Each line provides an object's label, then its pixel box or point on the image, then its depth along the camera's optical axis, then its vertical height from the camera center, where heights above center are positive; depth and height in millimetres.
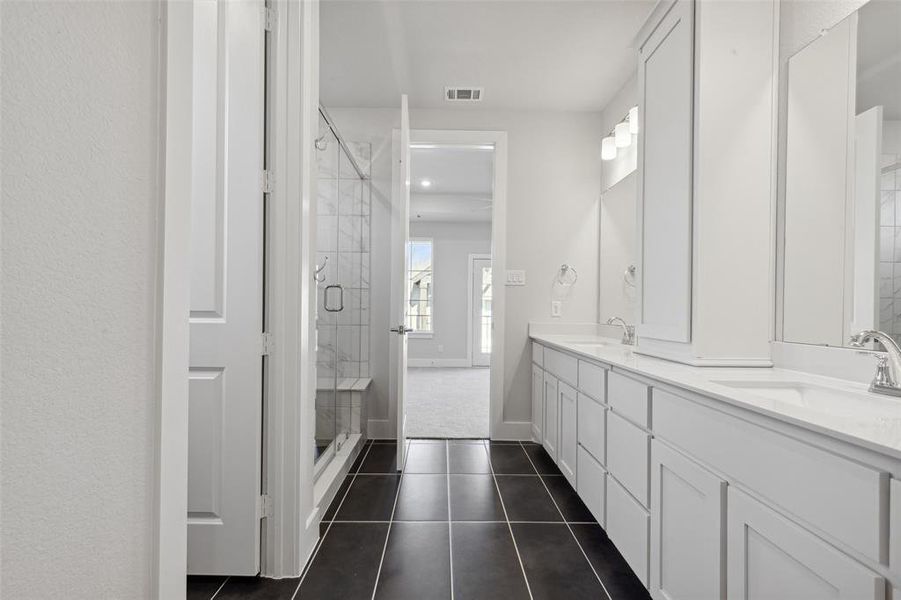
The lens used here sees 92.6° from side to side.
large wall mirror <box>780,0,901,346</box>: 1214 +384
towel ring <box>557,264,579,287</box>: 3373 +200
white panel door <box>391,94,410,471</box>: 2596 +189
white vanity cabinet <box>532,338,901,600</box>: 732 -455
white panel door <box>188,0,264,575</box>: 1547 +3
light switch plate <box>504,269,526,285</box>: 3359 +185
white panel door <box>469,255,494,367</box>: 7887 -199
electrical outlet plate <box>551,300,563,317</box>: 3363 -52
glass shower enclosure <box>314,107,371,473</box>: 2500 +84
